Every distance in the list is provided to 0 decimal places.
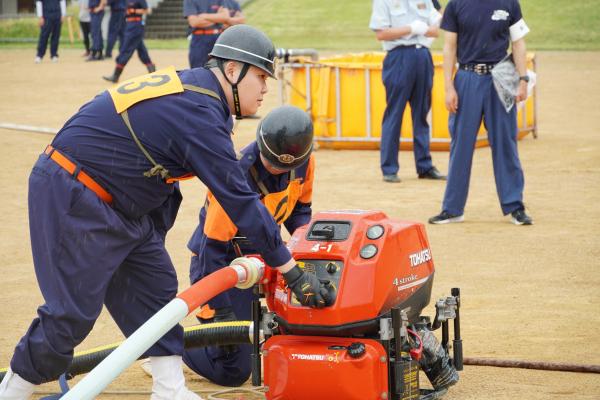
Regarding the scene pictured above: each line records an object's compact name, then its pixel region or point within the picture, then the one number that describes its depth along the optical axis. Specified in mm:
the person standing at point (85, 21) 28078
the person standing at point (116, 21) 25973
